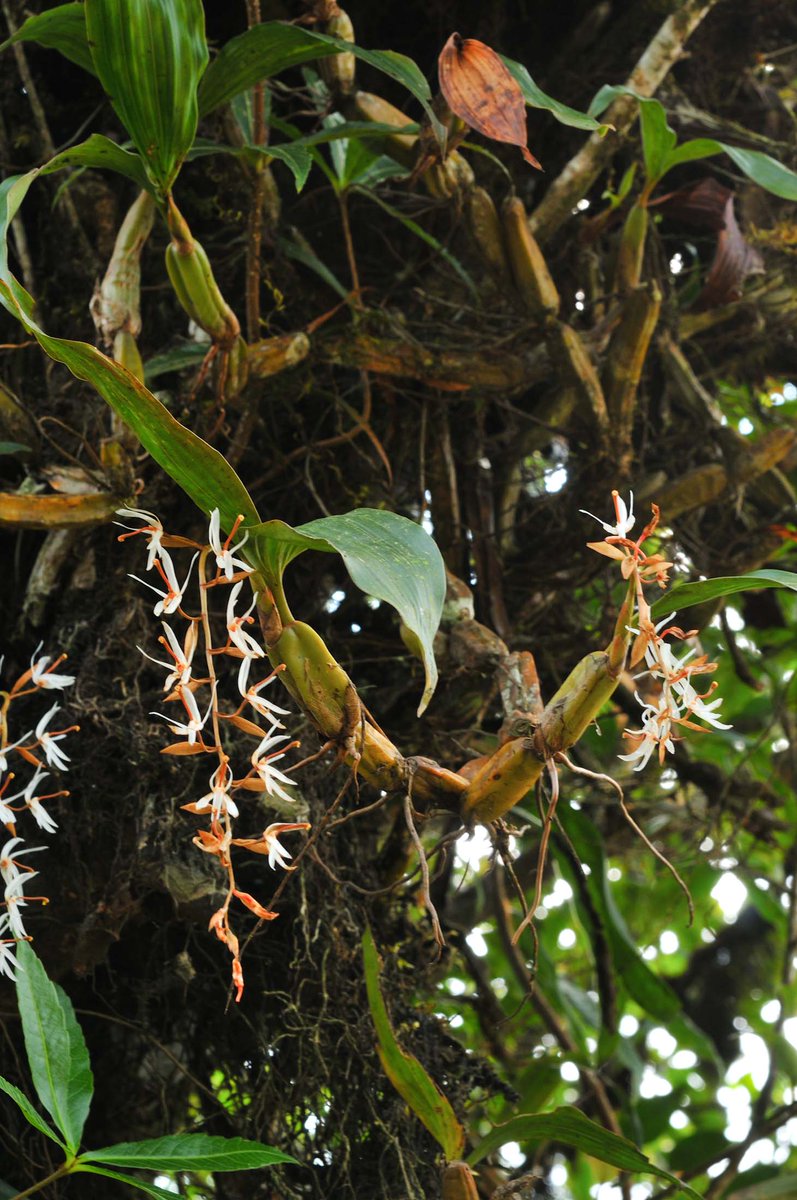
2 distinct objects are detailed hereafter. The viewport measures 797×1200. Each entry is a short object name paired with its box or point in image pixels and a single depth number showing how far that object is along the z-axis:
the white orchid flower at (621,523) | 1.08
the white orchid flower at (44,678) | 1.17
